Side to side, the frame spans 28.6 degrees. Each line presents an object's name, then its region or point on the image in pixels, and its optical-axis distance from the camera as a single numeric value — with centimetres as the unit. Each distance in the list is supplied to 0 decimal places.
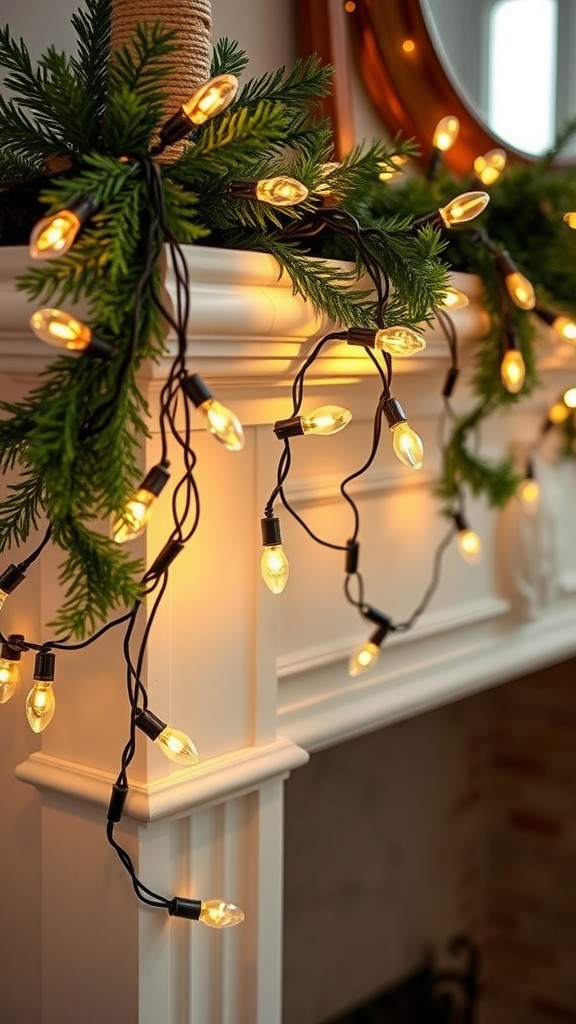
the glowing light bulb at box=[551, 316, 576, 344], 116
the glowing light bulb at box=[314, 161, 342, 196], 84
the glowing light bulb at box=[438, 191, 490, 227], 84
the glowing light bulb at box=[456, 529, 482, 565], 122
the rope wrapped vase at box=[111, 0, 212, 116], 82
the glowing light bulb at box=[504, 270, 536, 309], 98
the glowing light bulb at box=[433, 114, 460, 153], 113
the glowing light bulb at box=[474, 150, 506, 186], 108
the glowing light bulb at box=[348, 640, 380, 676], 108
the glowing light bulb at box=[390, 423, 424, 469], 77
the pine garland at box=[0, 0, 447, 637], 69
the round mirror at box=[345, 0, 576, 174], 130
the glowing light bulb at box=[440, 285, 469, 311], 86
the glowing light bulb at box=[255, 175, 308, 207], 74
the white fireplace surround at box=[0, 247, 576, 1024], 83
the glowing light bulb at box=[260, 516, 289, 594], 79
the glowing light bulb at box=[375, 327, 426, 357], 76
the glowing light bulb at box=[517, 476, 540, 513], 137
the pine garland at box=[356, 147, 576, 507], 114
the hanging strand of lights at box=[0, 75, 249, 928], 65
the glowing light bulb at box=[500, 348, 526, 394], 109
